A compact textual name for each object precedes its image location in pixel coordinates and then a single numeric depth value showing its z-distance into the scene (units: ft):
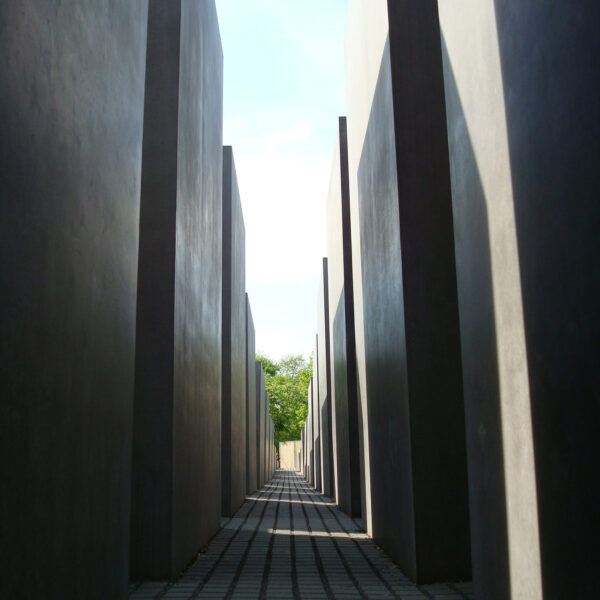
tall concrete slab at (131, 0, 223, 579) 19.63
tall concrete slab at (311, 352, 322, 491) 75.41
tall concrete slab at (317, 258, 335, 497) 55.52
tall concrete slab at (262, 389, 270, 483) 97.10
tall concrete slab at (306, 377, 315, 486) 93.66
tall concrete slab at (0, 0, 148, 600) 8.73
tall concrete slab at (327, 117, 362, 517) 37.09
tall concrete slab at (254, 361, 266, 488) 82.94
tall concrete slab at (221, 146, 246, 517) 40.16
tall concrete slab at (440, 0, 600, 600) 9.00
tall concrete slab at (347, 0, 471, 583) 19.19
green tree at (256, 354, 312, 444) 196.65
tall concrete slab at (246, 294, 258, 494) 63.46
